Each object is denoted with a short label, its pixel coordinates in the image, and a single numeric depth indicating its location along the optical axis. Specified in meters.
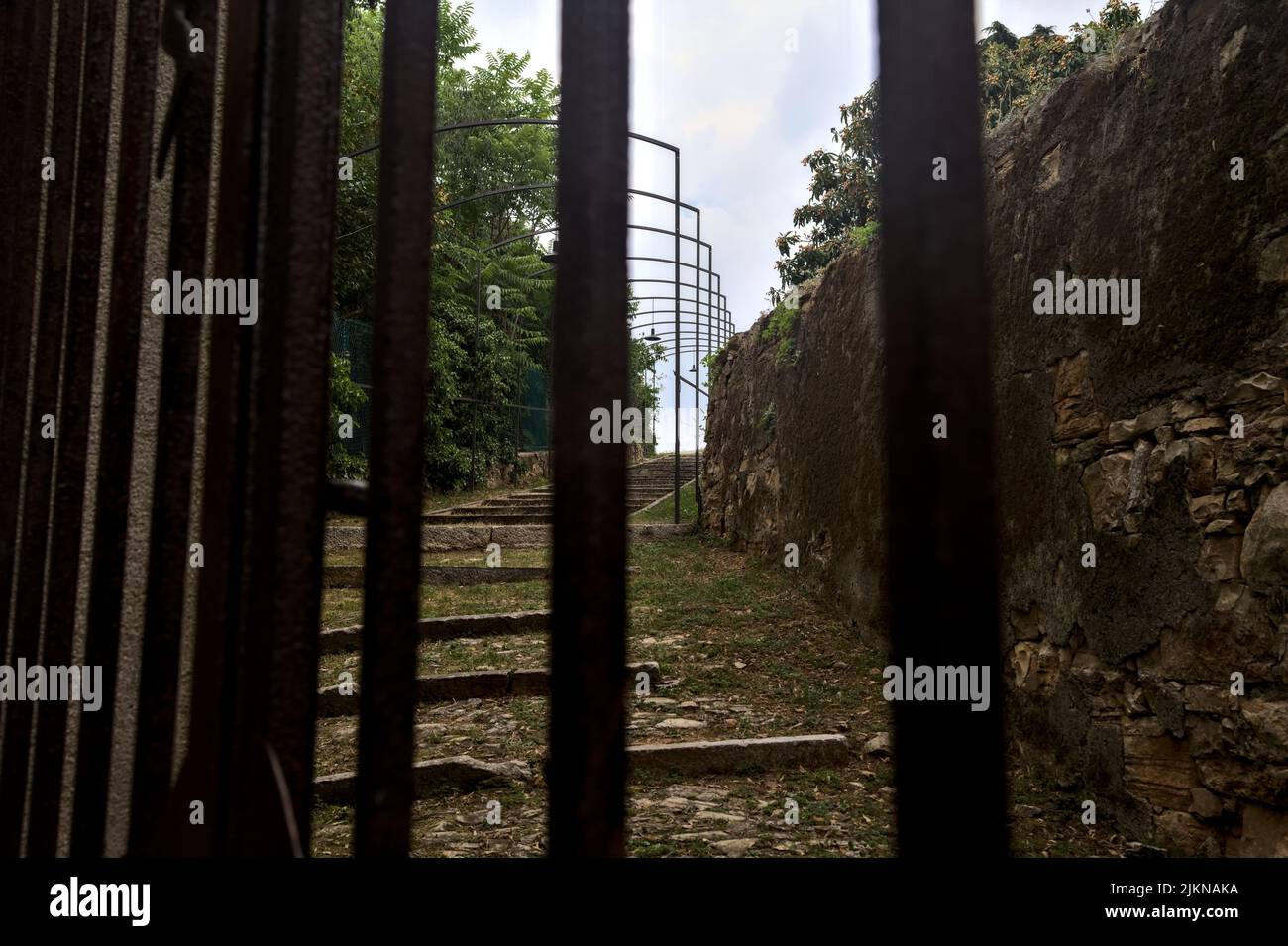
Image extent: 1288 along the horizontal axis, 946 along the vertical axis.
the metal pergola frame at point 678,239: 9.93
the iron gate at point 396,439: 0.60
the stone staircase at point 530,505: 10.00
